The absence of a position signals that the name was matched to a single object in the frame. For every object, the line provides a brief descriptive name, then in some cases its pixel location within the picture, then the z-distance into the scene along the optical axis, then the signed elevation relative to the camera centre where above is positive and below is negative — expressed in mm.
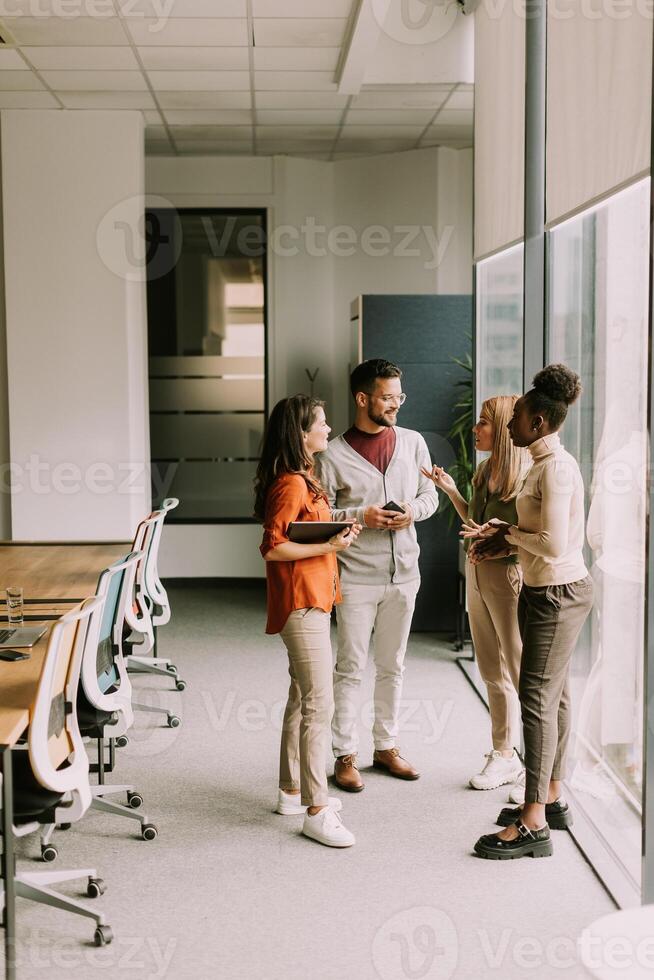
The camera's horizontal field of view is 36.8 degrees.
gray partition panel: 6766 +215
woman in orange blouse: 3486 -684
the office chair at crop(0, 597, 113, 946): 2662 -1086
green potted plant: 6625 -373
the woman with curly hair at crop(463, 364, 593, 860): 3273 -629
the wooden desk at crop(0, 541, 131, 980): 2672 -914
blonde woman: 3918 -833
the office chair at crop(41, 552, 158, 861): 3352 -1082
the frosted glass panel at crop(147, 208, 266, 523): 8531 +294
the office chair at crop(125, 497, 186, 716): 4866 -1108
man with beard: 4043 -644
